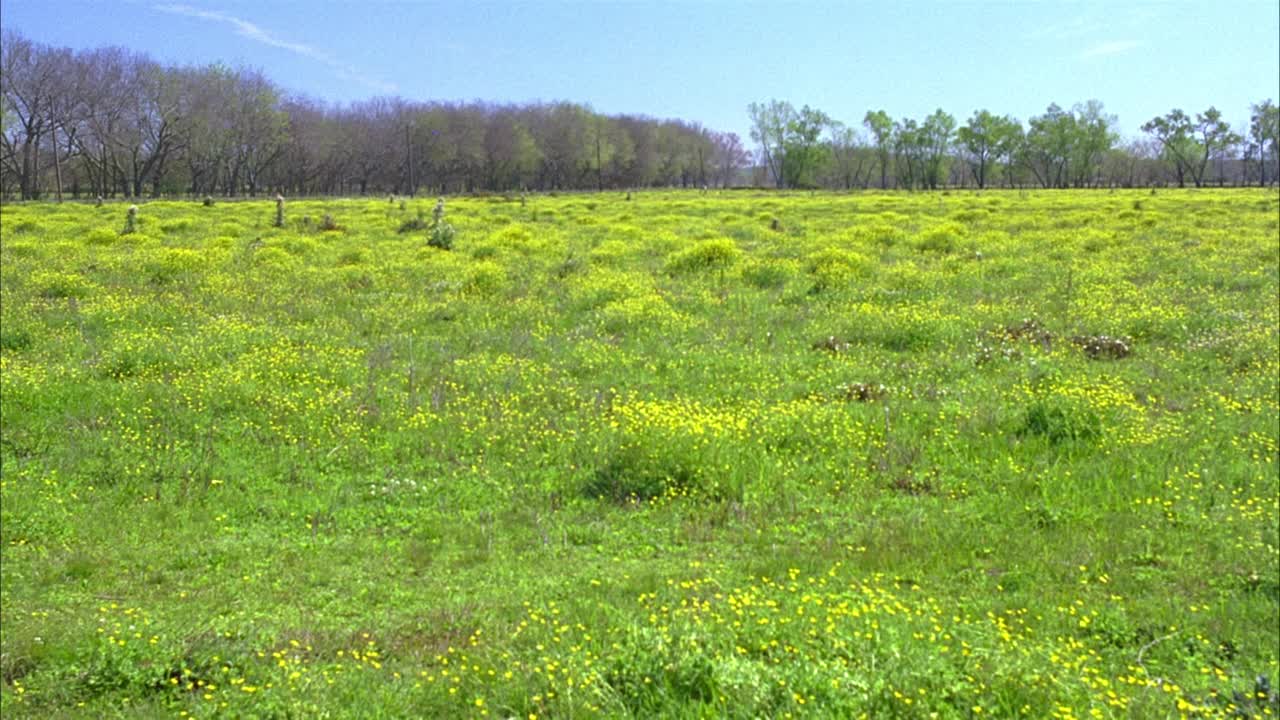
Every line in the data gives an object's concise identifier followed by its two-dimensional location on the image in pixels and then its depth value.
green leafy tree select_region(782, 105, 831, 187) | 119.44
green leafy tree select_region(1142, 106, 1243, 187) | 105.75
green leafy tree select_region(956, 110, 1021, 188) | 113.94
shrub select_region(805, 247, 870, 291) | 16.61
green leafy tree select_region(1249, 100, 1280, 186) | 105.12
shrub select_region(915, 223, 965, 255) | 22.34
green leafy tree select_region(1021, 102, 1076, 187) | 112.62
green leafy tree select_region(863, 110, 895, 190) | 115.31
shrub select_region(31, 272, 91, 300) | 15.32
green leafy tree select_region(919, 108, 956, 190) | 116.19
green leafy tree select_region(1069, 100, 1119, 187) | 111.75
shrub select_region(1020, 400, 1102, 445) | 8.12
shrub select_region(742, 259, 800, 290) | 17.22
